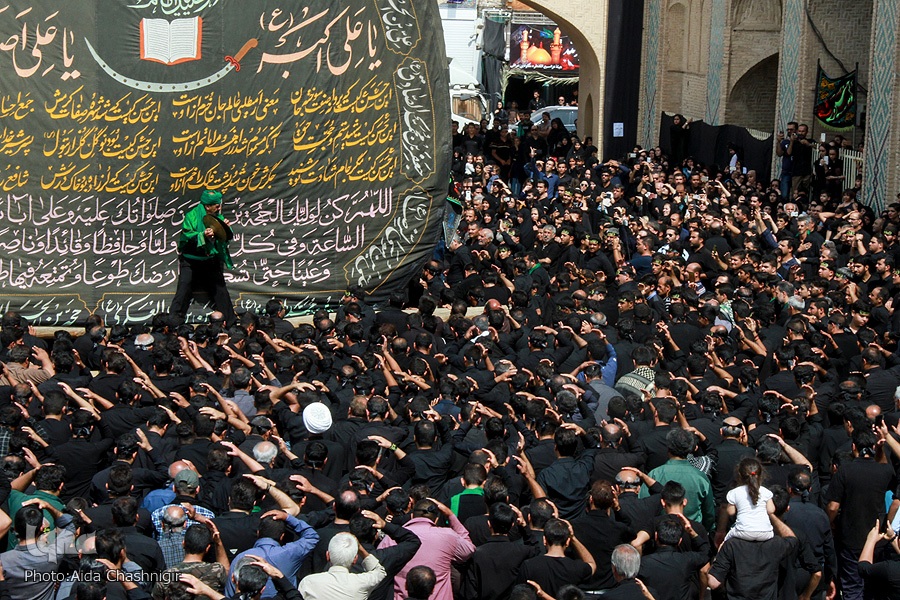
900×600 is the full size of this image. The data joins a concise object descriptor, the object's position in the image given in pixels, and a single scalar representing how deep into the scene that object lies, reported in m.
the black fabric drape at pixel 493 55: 42.34
